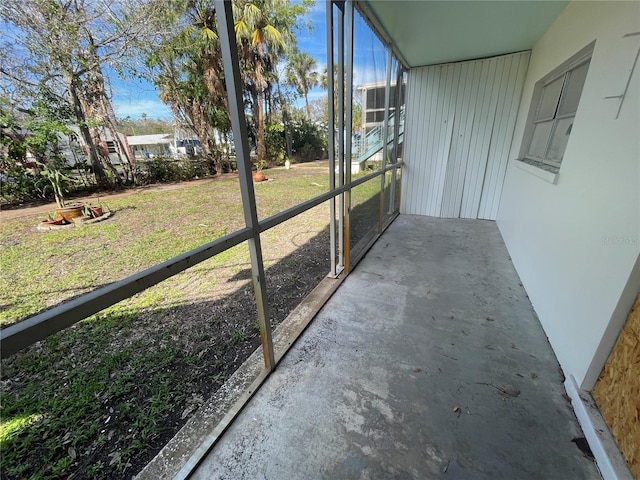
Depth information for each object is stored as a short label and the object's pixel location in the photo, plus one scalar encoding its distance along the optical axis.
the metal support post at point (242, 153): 1.06
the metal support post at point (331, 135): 2.04
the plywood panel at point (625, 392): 1.10
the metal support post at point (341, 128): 2.14
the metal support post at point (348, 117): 2.29
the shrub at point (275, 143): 10.54
